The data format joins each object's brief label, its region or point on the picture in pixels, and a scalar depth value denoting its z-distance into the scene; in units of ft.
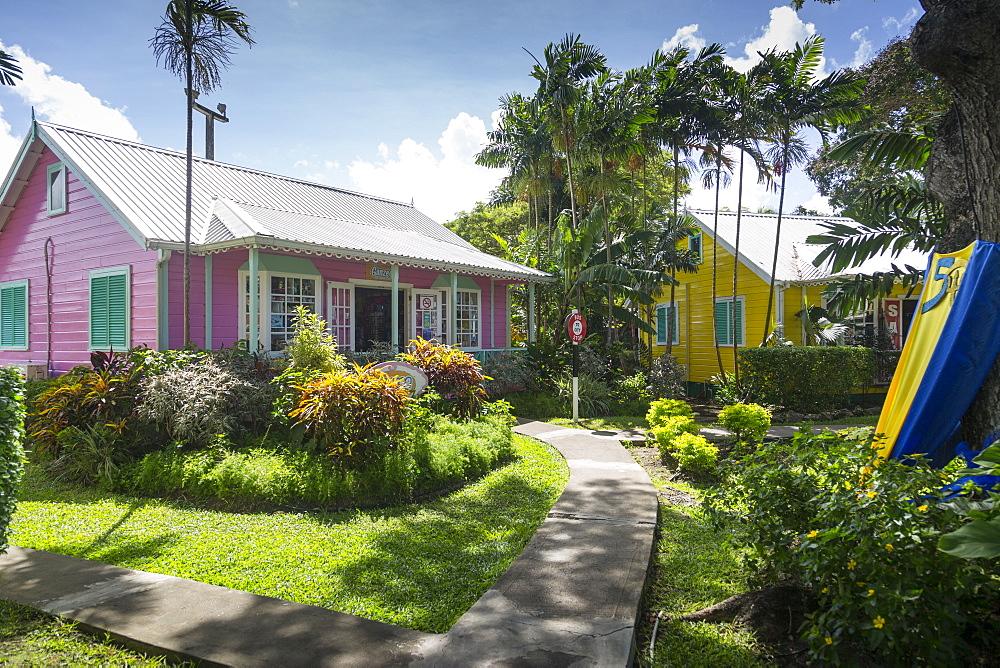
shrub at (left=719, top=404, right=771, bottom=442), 28.07
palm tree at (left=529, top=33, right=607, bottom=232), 49.65
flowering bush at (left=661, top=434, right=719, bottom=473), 25.00
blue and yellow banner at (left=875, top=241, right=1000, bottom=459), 14.08
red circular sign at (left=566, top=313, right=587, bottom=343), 39.93
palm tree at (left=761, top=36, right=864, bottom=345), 45.24
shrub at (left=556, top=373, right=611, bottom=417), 44.96
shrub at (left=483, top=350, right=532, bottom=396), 46.88
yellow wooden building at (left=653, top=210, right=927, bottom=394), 51.19
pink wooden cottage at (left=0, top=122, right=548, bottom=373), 36.63
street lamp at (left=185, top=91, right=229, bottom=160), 64.90
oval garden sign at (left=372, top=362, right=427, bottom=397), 28.97
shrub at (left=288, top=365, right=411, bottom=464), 22.49
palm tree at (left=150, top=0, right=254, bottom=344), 30.45
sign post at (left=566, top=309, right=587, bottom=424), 39.92
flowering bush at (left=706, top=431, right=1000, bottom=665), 8.27
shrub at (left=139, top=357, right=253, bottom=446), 24.76
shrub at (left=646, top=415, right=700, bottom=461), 28.25
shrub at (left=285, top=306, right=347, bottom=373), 28.78
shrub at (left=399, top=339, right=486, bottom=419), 32.37
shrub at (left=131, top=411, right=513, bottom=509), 21.36
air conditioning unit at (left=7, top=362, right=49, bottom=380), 43.47
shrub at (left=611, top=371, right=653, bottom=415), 46.75
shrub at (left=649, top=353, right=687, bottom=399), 49.52
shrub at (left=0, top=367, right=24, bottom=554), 13.53
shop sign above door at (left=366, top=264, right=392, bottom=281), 43.78
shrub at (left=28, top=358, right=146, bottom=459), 25.53
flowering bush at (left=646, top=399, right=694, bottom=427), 32.65
